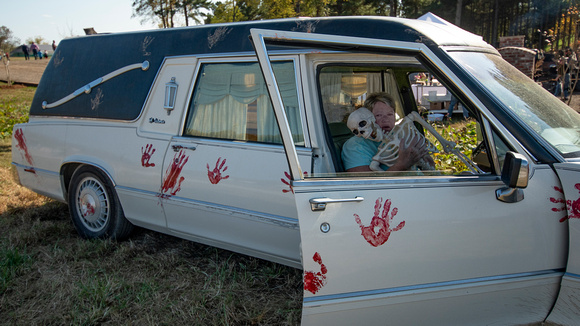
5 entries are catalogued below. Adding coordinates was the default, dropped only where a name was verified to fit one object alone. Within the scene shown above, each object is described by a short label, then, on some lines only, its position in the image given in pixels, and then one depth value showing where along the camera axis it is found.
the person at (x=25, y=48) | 40.22
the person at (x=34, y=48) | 38.78
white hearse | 2.36
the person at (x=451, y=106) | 12.19
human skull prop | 3.08
